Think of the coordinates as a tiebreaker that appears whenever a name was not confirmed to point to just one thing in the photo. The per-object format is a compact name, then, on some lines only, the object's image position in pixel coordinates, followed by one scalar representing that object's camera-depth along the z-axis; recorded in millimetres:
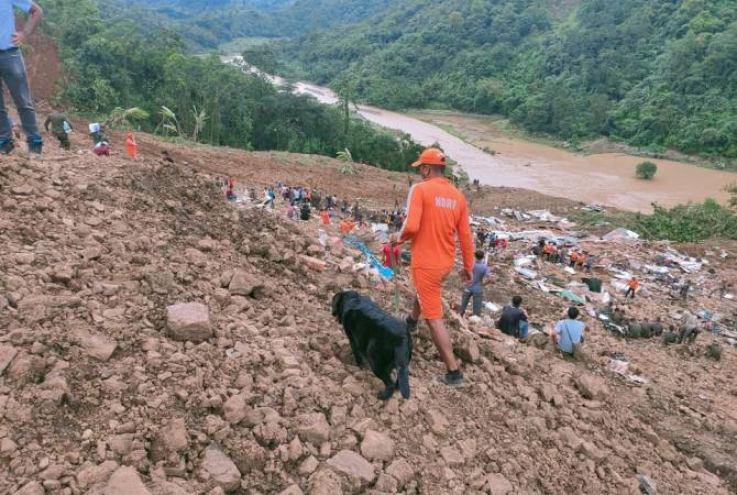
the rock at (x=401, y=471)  2250
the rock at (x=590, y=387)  3621
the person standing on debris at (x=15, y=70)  3539
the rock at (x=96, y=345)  2195
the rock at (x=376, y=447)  2295
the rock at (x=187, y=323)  2479
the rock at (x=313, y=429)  2244
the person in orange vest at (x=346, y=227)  8338
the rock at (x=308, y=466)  2104
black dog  2596
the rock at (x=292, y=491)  1948
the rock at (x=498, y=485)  2447
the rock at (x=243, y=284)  3158
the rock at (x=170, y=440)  1907
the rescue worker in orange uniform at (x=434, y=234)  2795
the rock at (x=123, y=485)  1673
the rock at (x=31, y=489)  1583
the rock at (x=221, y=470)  1886
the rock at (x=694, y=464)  3381
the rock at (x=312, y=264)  4004
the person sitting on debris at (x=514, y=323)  4941
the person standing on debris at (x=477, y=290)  5711
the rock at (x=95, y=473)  1695
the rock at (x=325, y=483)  2020
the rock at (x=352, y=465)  2150
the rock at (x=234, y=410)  2148
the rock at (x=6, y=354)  1962
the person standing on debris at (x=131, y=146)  6914
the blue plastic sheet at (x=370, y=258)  4773
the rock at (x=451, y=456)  2486
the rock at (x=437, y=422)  2629
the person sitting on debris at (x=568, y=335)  4438
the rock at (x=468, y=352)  3333
